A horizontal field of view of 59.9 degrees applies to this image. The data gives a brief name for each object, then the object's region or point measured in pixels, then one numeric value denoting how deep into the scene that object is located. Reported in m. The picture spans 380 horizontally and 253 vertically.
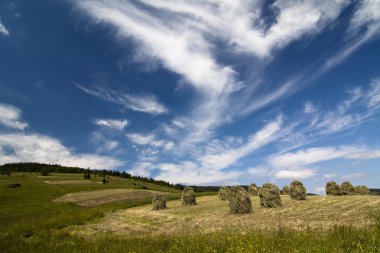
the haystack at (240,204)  30.08
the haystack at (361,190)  47.84
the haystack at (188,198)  47.34
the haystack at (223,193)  53.84
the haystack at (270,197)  33.00
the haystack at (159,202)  44.88
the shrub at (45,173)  125.20
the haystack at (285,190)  62.29
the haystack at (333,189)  46.34
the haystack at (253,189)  63.78
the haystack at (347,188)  47.00
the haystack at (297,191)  39.78
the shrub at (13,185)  75.55
